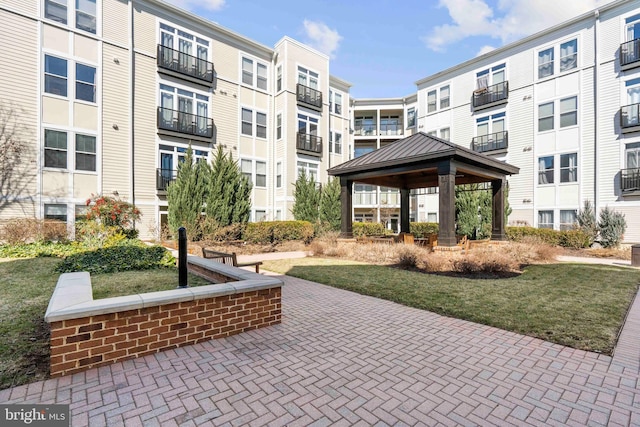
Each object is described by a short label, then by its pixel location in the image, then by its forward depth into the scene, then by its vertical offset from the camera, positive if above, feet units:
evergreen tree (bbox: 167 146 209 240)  47.65 +2.11
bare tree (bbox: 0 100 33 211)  43.60 +7.97
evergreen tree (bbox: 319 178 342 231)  65.36 +1.32
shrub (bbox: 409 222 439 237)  72.79 -3.70
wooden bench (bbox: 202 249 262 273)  25.13 -3.91
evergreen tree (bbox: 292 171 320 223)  64.54 +1.90
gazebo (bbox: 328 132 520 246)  33.94 +5.22
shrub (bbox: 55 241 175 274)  24.34 -4.12
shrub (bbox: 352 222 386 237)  70.28 -3.98
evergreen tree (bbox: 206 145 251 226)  49.55 +2.71
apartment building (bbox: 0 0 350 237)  45.65 +19.67
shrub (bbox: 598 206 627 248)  50.83 -2.52
